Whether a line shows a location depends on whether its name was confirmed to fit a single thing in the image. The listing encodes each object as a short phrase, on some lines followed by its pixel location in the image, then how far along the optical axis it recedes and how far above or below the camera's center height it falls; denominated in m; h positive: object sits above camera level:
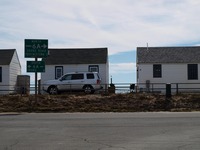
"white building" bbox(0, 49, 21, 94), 42.03 +1.96
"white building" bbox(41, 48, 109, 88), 41.75 +2.32
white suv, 33.75 +0.30
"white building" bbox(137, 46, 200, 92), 40.81 +1.68
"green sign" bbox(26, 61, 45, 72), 25.02 +1.27
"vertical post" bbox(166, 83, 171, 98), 26.62 -0.26
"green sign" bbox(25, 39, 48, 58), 24.78 +2.37
